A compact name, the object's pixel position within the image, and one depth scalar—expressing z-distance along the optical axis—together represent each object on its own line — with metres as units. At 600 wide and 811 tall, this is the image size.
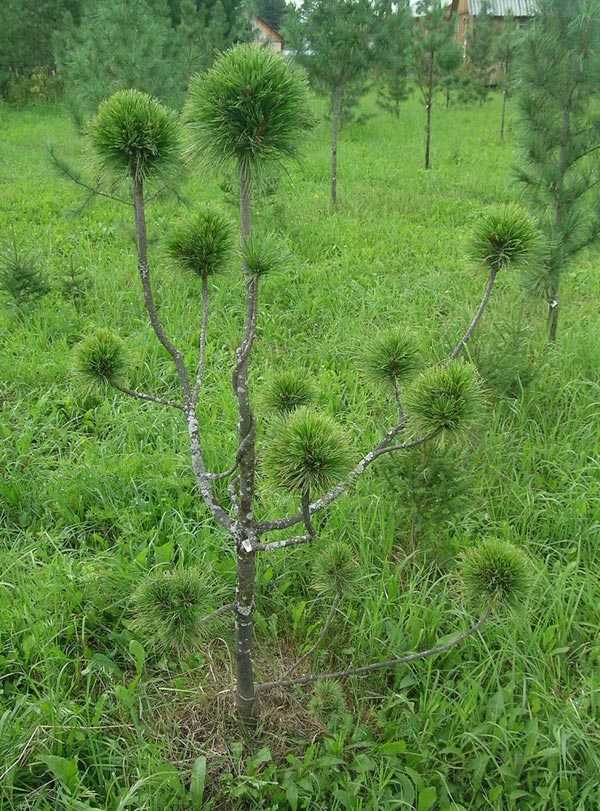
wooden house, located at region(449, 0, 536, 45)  29.81
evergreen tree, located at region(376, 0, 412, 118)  9.82
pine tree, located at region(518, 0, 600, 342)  4.57
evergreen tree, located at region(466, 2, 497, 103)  23.08
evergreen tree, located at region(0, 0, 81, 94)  21.89
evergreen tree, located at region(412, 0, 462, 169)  13.82
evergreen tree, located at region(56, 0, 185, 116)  7.09
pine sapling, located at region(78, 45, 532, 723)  1.36
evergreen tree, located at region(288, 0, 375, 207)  9.51
